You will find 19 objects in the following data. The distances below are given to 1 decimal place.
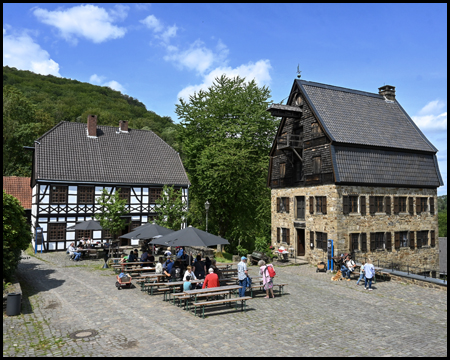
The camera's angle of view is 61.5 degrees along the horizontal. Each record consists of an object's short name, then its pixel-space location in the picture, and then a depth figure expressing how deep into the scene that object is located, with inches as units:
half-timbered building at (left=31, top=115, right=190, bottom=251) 1186.0
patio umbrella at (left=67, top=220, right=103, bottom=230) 990.6
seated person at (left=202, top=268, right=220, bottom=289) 531.5
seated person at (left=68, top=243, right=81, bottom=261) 954.7
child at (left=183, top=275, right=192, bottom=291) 525.0
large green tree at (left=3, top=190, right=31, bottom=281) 561.0
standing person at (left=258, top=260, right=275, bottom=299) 587.2
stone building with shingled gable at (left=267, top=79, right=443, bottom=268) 960.3
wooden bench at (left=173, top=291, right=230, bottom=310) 478.0
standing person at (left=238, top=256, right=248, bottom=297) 574.1
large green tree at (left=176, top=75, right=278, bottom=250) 1296.8
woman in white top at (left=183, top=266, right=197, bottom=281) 557.4
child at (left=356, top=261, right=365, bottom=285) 721.7
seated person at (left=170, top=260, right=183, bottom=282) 613.9
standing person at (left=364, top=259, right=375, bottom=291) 674.8
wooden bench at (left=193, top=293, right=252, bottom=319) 463.3
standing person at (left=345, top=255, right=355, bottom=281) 784.3
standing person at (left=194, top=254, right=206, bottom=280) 608.1
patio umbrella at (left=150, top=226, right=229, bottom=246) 608.9
